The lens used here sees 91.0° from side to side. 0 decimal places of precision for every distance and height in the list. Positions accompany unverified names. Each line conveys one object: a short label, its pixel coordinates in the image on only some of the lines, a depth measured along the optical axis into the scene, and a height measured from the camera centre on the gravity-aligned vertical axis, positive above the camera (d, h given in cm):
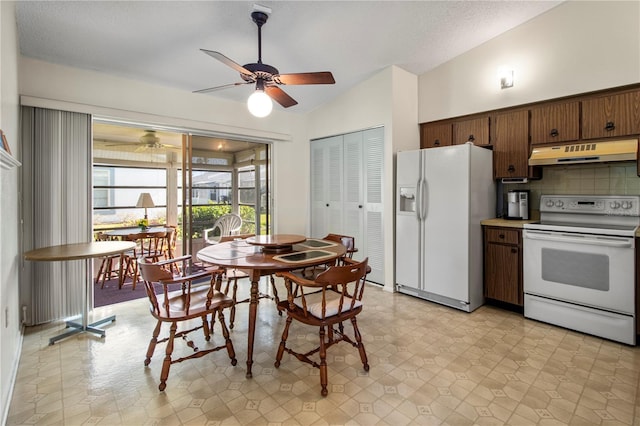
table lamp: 510 +19
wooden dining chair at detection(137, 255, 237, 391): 199 -66
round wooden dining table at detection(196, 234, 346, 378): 214 -34
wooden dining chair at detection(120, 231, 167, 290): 422 -62
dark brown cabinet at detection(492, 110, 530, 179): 338 +73
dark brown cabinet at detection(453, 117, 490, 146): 369 +96
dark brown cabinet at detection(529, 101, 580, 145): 306 +88
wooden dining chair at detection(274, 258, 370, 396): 196 -67
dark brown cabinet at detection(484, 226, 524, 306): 322 -58
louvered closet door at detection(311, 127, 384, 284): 416 +31
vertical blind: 290 +11
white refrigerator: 328 -10
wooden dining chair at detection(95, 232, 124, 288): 418 -76
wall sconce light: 341 +145
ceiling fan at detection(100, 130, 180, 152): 514 +119
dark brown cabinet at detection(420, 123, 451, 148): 402 +100
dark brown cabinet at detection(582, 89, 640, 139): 273 +85
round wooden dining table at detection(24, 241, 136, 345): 243 -32
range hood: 270 +53
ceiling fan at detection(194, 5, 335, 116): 241 +107
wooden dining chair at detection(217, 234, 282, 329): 291 -61
